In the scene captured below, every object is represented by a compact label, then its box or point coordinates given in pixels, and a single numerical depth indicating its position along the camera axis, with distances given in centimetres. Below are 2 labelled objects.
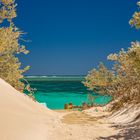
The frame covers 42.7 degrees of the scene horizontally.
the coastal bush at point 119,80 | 1458
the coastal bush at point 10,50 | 1449
